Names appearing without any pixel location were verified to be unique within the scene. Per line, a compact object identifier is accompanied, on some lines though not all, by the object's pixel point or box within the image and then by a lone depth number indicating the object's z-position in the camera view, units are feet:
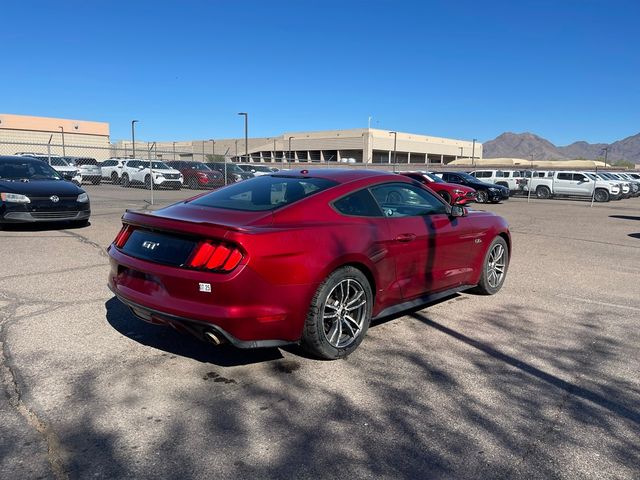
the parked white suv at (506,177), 100.07
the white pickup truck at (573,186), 92.84
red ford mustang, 11.35
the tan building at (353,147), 307.37
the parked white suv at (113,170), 89.26
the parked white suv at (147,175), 79.92
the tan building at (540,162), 277.85
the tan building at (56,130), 212.84
